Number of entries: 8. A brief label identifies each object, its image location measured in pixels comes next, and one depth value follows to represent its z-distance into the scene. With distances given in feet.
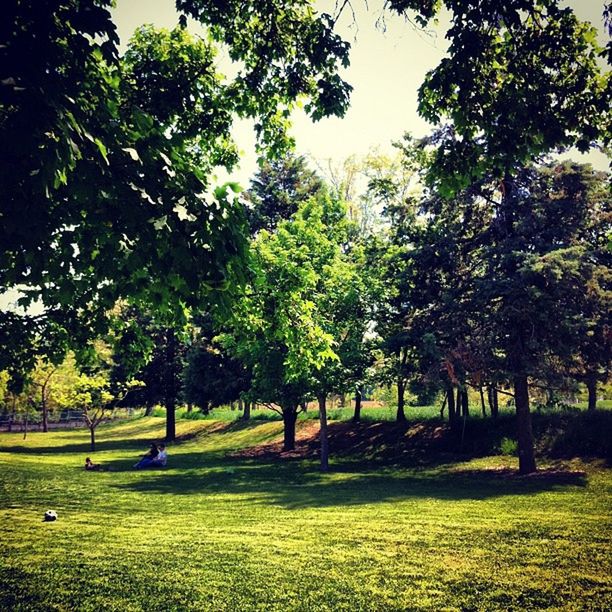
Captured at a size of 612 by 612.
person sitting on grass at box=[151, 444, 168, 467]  79.15
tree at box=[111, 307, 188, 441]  128.98
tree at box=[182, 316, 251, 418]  109.09
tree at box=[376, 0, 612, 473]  21.66
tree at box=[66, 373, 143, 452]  100.76
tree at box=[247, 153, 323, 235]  111.41
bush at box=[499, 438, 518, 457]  75.45
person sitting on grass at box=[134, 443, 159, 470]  78.38
